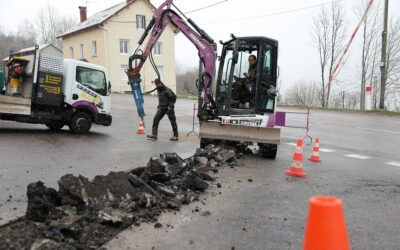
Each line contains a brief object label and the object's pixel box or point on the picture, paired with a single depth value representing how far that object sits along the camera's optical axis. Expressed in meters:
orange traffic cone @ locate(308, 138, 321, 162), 7.93
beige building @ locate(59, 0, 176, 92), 34.94
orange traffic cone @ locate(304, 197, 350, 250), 1.90
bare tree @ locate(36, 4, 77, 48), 65.31
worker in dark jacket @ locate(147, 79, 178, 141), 10.30
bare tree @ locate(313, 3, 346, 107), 32.38
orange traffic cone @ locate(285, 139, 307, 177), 6.36
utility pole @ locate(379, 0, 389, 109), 20.82
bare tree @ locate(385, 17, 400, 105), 29.05
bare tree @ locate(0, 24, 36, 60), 66.74
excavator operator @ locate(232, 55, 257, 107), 8.39
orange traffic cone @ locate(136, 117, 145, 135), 11.59
